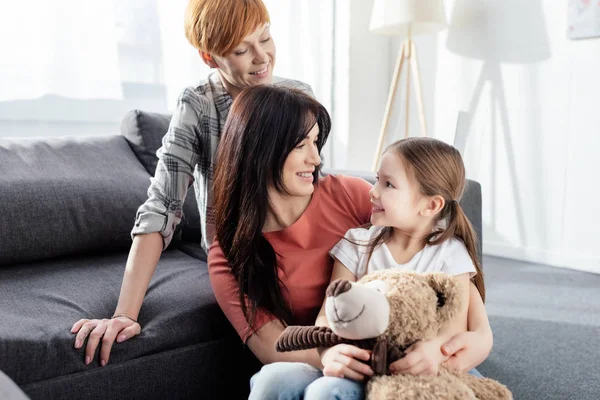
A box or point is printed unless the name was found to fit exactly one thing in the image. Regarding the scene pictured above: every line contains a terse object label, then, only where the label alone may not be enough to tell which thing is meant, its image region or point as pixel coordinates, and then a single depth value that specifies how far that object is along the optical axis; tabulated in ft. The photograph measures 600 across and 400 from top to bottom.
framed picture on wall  8.82
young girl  3.80
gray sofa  3.88
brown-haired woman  3.97
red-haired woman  4.19
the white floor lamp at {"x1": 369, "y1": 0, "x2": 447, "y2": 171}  9.76
